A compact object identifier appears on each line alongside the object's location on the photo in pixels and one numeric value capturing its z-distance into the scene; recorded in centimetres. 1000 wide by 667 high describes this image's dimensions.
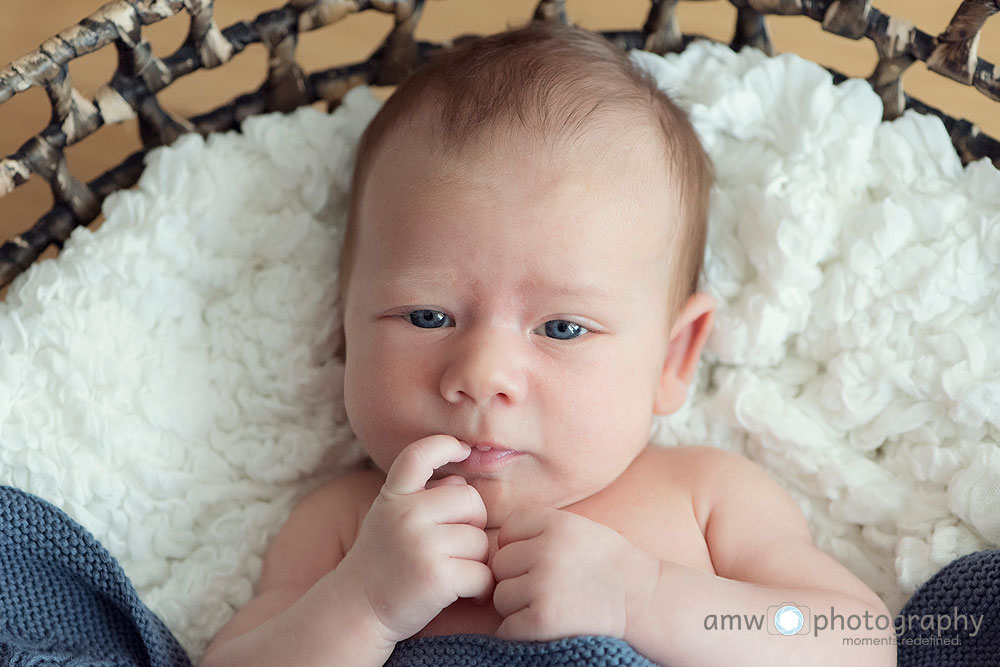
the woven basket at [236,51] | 52
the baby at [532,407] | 46
